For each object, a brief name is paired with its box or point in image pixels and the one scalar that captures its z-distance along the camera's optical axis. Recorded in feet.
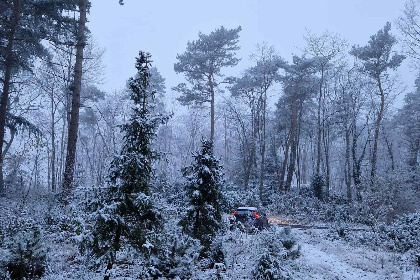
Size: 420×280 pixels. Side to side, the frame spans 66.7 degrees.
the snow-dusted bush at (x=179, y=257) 27.76
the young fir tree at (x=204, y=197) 32.12
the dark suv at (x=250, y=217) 52.70
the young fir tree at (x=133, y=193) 22.53
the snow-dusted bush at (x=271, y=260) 27.94
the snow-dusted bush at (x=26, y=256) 23.77
